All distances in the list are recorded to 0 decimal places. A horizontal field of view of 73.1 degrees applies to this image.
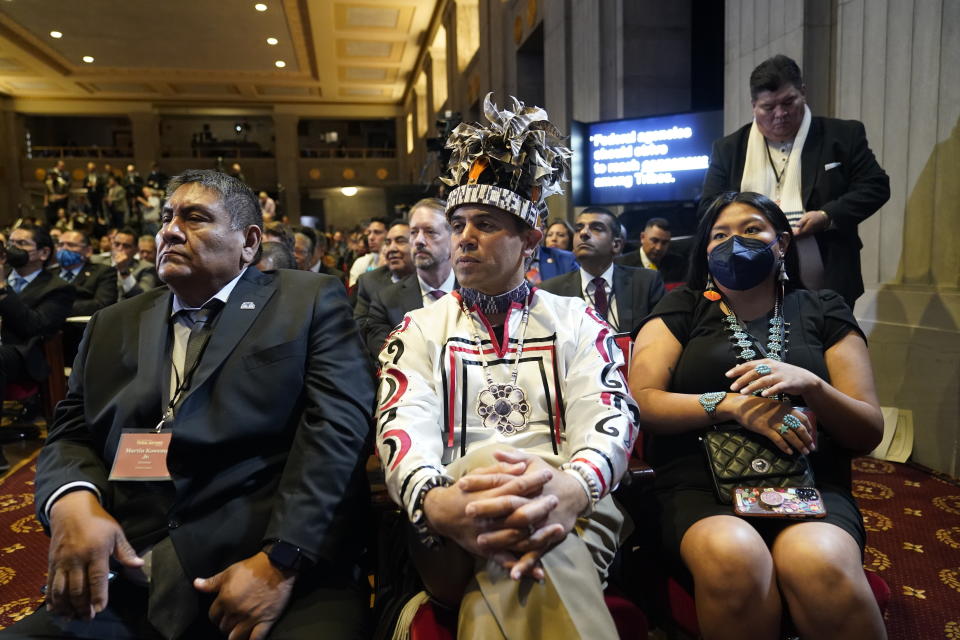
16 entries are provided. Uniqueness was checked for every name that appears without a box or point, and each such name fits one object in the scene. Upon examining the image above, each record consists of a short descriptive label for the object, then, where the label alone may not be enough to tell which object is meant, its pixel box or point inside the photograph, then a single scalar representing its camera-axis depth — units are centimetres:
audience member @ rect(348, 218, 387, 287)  655
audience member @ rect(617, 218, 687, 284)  546
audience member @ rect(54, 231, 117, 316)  565
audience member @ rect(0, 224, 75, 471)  423
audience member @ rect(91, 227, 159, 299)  611
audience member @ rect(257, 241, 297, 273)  366
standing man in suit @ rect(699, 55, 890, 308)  267
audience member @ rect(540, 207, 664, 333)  362
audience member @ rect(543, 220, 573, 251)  594
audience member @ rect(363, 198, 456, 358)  341
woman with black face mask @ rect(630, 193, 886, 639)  137
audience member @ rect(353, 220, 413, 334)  404
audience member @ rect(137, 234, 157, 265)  664
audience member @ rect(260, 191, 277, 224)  758
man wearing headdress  120
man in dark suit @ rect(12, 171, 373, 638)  136
